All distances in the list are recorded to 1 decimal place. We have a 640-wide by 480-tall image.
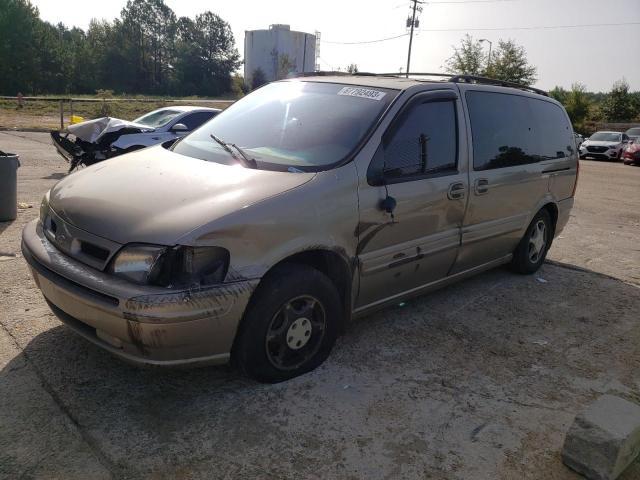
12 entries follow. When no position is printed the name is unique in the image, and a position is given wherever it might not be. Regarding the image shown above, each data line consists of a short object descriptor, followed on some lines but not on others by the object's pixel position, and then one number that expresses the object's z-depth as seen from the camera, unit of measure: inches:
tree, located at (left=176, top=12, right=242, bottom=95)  3139.8
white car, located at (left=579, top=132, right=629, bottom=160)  979.9
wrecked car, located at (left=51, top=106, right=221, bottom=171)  367.9
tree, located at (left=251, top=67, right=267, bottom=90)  2928.2
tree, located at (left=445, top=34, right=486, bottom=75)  1702.8
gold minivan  103.5
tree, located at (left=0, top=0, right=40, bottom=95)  2202.3
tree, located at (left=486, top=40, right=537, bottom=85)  1635.1
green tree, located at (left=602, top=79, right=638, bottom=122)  1806.1
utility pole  1897.1
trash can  244.2
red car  895.5
